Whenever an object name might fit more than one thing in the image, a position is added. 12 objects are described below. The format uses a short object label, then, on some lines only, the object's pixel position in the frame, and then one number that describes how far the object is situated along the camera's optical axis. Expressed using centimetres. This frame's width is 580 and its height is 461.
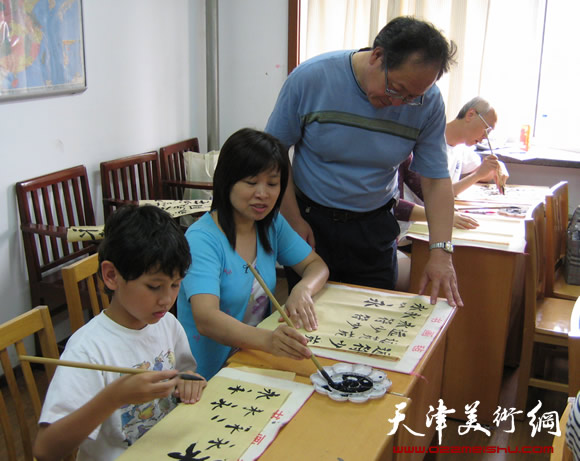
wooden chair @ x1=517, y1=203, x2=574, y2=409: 231
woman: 149
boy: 110
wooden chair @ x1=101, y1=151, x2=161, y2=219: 302
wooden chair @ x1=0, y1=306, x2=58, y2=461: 125
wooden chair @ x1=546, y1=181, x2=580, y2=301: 266
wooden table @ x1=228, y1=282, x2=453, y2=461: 110
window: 361
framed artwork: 247
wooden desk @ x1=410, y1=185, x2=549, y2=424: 229
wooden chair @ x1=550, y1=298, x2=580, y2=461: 114
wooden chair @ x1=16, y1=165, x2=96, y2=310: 259
